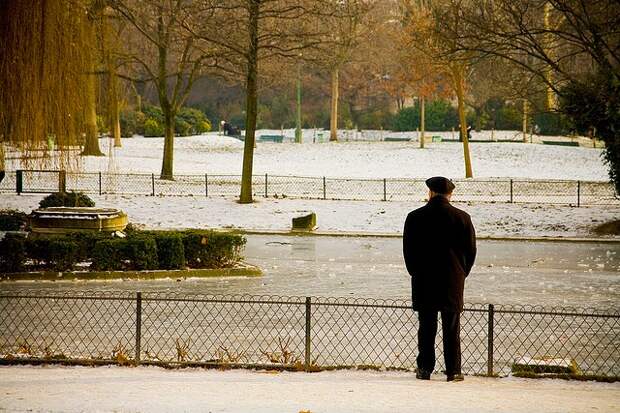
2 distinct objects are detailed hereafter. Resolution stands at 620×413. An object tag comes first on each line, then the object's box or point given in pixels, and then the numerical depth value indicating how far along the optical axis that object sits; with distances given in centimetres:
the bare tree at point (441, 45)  3434
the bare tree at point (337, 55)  4988
